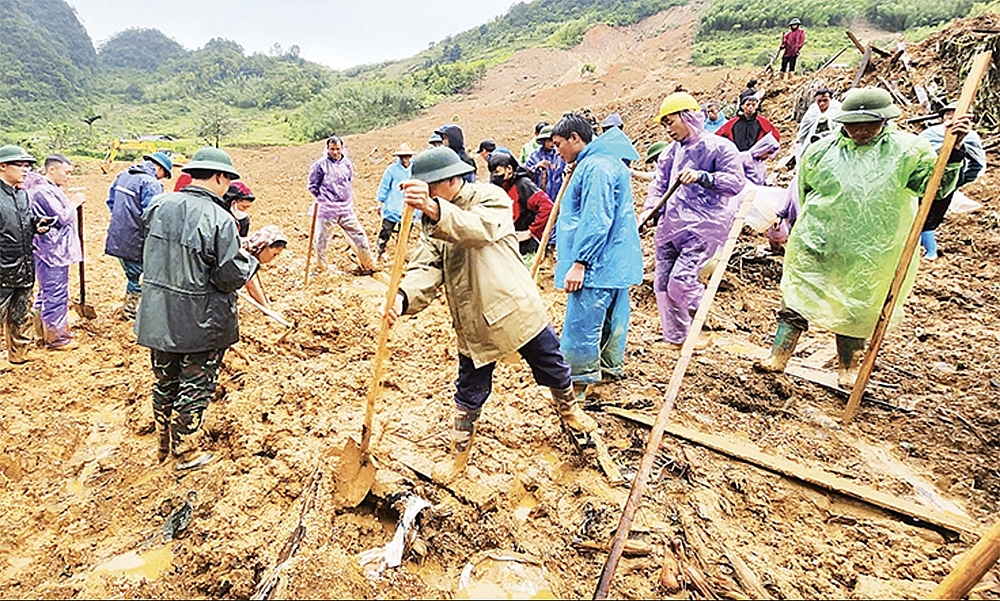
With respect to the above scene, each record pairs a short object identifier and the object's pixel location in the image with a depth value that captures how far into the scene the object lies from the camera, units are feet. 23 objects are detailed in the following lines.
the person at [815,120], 18.80
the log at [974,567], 5.83
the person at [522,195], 19.02
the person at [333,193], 23.95
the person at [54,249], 16.02
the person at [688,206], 13.61
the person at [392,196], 25.04
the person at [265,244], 11.34
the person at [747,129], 23.07
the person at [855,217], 10.47
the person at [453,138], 19.86
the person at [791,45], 47.37
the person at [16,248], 14.40
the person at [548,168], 25.20
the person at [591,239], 11.51
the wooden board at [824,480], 8.20
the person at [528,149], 30.08
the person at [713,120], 28.66
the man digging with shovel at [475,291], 8.40
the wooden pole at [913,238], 9.54
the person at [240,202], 16.30
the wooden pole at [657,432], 6.72
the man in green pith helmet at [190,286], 9.95
